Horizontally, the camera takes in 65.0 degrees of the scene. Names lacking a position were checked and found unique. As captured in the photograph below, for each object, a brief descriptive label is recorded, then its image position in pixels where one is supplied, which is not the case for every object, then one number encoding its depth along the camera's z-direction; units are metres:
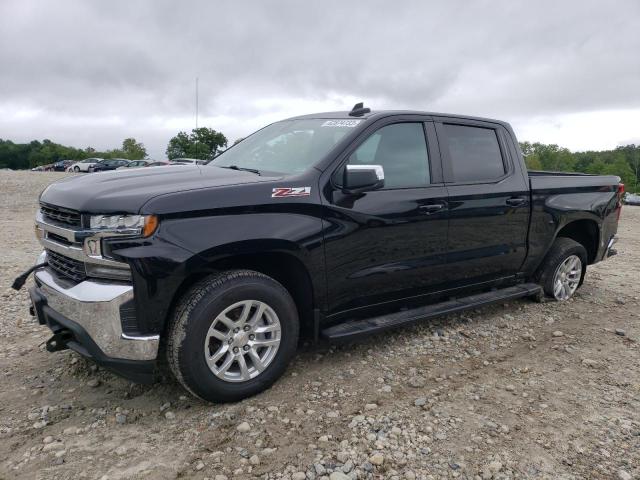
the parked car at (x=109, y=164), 38.80
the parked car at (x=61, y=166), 55.32
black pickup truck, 2.76
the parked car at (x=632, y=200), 50.22
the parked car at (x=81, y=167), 41.01
